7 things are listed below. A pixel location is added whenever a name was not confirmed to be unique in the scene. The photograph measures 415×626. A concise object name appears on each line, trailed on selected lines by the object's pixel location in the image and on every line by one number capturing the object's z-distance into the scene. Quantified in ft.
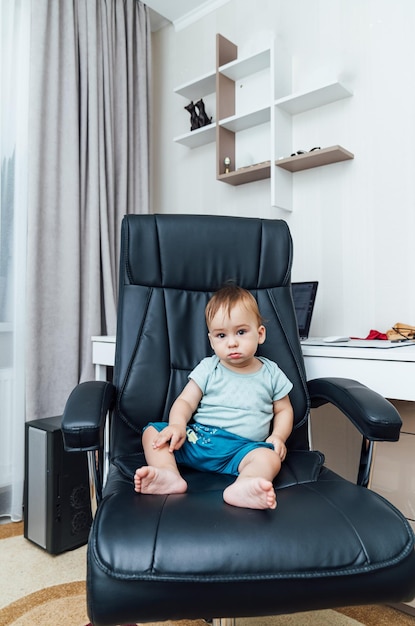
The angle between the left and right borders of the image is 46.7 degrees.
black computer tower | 5.50
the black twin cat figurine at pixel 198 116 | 7.80
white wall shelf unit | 6.30
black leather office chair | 2.36
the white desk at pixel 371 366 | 4.11
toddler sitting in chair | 3.55
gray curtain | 6.70
